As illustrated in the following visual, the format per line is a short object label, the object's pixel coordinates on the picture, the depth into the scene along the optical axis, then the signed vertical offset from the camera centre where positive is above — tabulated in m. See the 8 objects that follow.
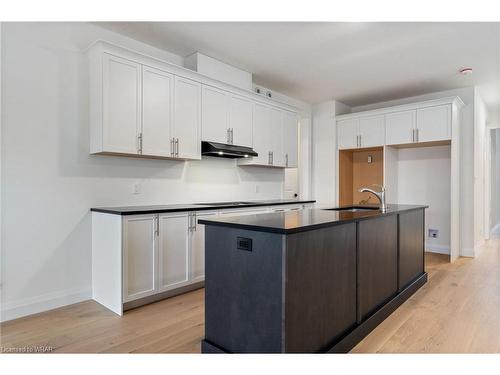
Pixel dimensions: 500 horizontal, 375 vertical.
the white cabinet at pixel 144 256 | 2.77 -0.68
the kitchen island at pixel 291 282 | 1.70 -0.59
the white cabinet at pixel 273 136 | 4.51 +0.72
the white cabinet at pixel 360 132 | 5.29 +0.91
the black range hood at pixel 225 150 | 3.74 +0.42
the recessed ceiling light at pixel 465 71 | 4.23 +1.54
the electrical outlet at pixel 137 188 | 3.41 -0.04
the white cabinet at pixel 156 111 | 3.19 +0.75
